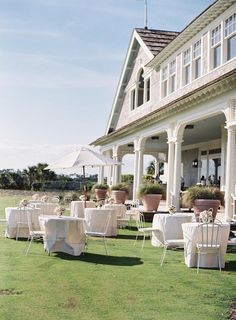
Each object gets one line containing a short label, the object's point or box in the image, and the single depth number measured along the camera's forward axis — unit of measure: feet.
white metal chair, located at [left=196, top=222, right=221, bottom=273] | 29.90
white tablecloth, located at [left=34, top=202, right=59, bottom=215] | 47.71
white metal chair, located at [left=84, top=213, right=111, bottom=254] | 43.11
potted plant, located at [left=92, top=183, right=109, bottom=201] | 85.21
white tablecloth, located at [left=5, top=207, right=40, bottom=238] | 42.70
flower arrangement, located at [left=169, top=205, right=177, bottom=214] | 38.73
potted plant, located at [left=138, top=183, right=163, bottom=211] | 60.90
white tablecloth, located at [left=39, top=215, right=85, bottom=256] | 33.60
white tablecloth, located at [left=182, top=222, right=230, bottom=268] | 30.27
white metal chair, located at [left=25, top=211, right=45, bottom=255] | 34.99
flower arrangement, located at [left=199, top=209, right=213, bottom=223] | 30.12
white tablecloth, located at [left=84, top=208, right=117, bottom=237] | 42.91
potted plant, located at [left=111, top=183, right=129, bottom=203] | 75.72
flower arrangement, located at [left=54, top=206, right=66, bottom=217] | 35.47
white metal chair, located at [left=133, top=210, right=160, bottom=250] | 47.64
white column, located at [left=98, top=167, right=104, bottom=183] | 108.03
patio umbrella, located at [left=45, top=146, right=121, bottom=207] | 47.44
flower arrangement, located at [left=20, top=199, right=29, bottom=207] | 41.00
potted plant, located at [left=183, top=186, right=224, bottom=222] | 44.42
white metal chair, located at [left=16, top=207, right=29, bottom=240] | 42.52
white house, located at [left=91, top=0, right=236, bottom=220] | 48.98
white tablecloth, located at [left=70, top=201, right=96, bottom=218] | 55.26
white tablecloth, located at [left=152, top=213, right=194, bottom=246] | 37.93
